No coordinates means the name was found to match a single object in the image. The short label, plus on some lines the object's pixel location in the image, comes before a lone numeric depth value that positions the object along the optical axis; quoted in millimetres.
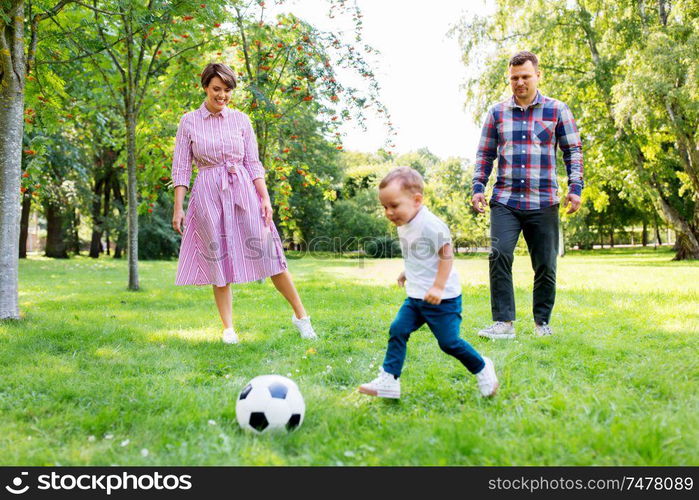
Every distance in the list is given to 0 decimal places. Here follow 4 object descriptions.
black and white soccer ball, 2445
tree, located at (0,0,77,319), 5328
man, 4434
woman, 4383
